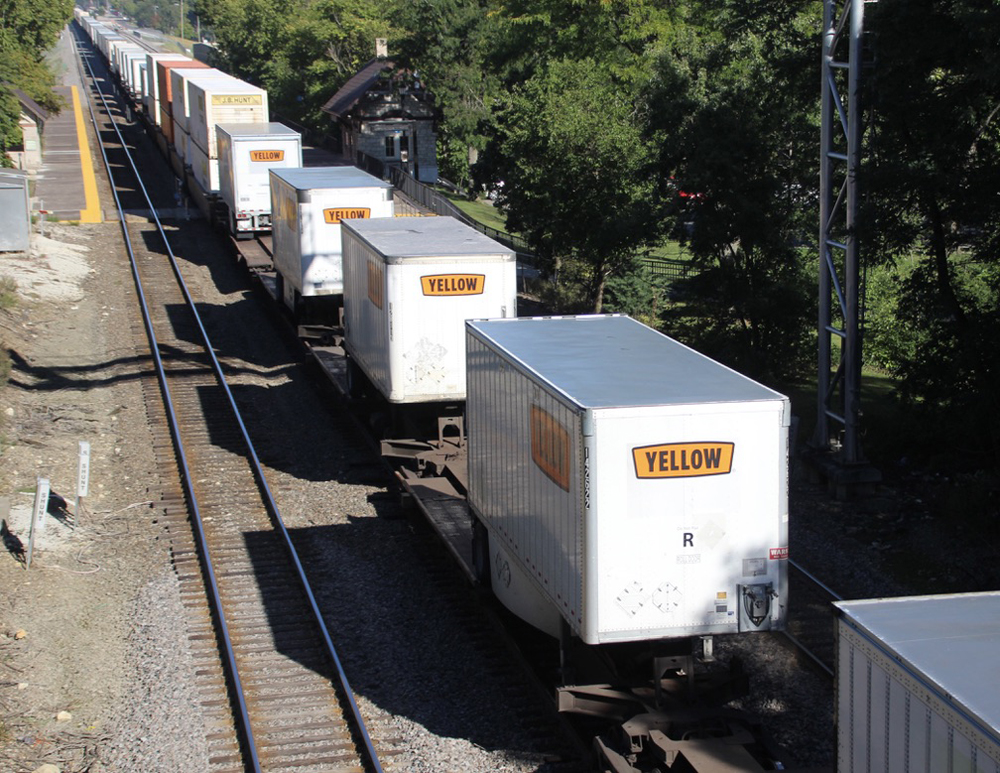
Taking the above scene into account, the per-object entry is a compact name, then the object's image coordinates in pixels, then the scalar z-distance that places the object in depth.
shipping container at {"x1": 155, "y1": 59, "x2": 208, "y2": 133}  53.50
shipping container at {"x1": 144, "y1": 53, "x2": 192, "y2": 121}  60.67
